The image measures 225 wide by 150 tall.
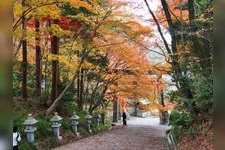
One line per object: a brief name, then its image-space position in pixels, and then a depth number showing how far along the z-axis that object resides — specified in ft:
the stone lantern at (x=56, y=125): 39.88
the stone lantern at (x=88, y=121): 55.55
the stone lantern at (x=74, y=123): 47.39
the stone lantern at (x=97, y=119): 65.10
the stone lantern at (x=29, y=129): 32.89
